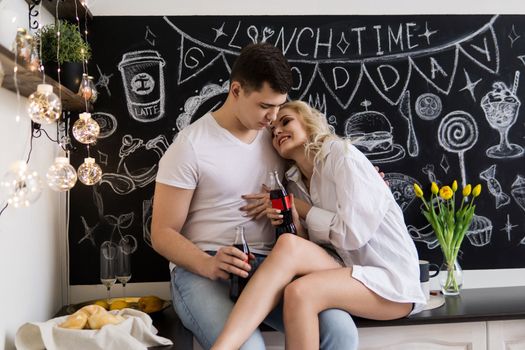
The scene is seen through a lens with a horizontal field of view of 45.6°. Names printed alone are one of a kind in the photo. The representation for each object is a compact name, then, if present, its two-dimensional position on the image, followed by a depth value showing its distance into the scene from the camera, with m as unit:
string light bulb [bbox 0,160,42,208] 1.17
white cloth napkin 1.64
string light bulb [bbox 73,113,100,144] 1.83
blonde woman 1.73
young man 1.80
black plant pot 1.87
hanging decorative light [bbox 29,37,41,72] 1.42
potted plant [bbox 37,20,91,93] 1.87
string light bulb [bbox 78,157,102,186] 1.87
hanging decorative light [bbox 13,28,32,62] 1.37
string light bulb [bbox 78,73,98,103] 1.89
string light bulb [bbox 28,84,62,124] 1.25
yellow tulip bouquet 2.34
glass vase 2.34
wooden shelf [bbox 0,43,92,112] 1.36
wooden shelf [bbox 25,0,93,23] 2.05
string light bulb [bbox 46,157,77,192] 1.37
